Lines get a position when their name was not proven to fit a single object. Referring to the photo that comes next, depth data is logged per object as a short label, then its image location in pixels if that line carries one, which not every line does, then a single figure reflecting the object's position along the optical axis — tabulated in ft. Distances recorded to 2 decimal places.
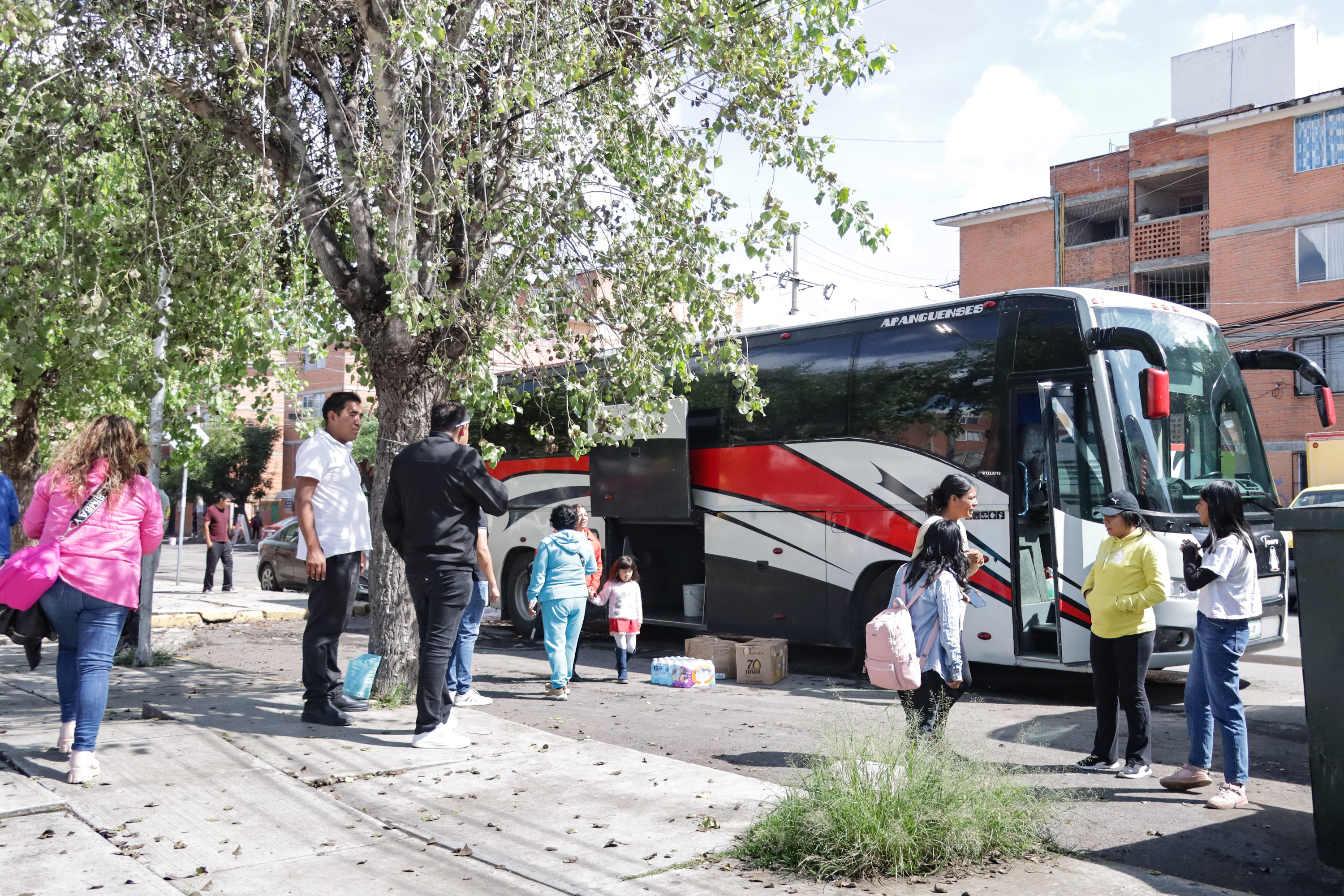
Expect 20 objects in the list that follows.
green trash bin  14.44
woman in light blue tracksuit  29.32
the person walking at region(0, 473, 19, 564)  21.50
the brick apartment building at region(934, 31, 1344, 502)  94.99
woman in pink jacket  17.75
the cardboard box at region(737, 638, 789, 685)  33.09
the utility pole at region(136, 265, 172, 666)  29.84
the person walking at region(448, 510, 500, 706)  24.45
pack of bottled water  31.89
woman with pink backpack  19.29
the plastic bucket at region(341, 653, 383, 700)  23.89
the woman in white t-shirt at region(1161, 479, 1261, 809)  18.57
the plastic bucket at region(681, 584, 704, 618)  41.65
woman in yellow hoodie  20.07
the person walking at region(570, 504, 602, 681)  30.42
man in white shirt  21.98
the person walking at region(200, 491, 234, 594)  66.95
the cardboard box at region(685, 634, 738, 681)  34.22
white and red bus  28.89
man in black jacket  20.90
